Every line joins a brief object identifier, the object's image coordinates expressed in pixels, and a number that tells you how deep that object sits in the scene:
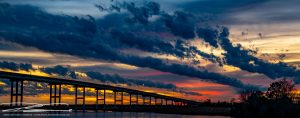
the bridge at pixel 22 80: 162.82
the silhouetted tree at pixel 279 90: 168.43
